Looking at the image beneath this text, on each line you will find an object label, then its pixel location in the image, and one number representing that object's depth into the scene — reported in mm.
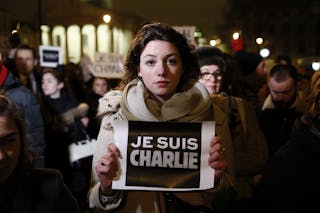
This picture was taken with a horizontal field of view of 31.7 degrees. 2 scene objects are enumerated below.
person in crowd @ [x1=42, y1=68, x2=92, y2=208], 6676
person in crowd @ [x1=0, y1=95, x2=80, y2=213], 2469
